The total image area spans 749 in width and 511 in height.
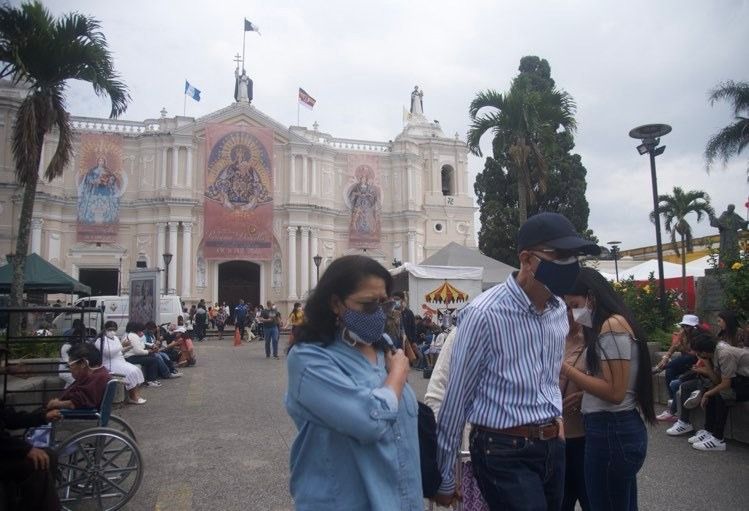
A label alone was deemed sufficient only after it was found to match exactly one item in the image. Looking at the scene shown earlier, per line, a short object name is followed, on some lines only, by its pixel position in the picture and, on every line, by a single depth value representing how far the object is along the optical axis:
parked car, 18.41
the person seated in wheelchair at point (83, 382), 4.93
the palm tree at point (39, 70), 11.41
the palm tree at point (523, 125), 15.90
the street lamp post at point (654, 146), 10.58
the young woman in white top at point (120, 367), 8.59
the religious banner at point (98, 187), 31.05
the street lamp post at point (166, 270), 25.72
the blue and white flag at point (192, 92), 33.50
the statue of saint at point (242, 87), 36.56
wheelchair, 4.32
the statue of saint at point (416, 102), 39.88
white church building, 30.92
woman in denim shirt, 1.83
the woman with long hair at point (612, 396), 2.82
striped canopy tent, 15.16
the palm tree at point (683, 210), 35.81
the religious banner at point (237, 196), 31.67
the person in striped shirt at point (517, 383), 2.23
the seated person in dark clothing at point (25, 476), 3.48
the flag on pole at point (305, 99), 34.44
